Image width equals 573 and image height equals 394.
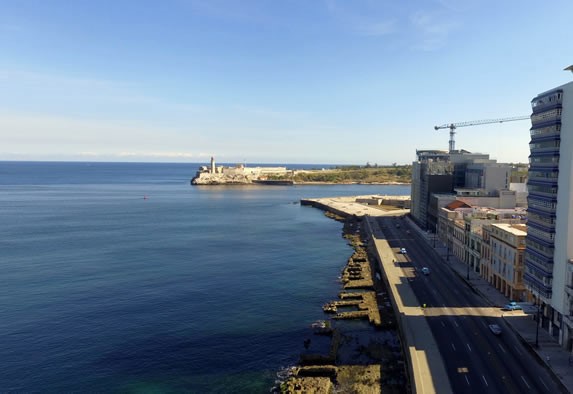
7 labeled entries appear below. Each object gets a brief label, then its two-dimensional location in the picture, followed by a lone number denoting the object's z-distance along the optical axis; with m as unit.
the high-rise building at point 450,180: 129.75
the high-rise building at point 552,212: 54.69
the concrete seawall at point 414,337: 45.03
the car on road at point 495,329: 56.66
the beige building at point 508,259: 69.25
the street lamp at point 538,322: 53.68
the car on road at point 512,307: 64.02
